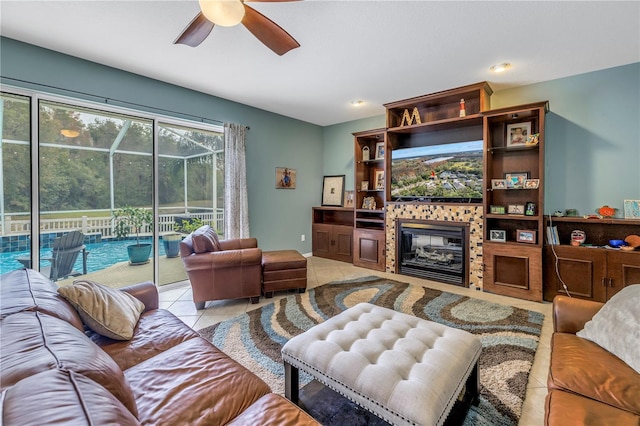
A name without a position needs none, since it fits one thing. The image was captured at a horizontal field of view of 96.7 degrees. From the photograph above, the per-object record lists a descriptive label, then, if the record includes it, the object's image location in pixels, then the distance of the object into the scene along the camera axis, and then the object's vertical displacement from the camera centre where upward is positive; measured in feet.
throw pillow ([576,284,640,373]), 4.32 -1.95
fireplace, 12.80 -1.96
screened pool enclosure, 9.18 +1.32
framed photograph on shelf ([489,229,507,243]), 11.87 -1.08
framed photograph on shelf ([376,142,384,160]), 16.37 +3.44
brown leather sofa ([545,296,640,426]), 3.46 -2.46
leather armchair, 10.01 -2.17
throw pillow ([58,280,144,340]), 5.13 -1.87
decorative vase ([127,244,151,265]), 12.02 -1.86
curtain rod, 9.09 +4.13
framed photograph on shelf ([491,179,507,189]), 12.07 +1.14
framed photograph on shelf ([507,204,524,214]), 11.78 +0.03
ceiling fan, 5.64 +4.17
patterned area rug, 5.82 -3.56
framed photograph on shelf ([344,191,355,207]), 18.36 +0.75
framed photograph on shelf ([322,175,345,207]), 18.86 +1.29
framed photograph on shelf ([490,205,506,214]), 11.91 -0.01
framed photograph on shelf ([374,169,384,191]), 16.55 +1.80
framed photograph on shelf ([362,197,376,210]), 16.26 +0.38
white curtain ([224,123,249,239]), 14.07 +1.32
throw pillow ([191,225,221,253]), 10.23 -1.20
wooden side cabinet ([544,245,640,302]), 9.49 -2.17
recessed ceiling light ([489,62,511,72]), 10.32 +5.28
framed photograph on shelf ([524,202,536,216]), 11.31 +0.03
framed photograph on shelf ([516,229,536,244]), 11.10 -1.04
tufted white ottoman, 3.82 -2.43
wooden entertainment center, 10.21 +0.03
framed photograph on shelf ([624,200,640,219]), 10.00 +0.03
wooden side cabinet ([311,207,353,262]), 17.38 -1.49
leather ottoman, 11.10 -2.55
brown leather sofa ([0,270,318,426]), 2.15 -1.79
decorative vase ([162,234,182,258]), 12.81 -1.57
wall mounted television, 12.59 +1.84
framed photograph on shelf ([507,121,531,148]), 11.85 +3.25
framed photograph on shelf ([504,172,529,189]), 11.60 +1.26
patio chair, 10.02 -1.68
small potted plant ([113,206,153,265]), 11.50 -0.68
